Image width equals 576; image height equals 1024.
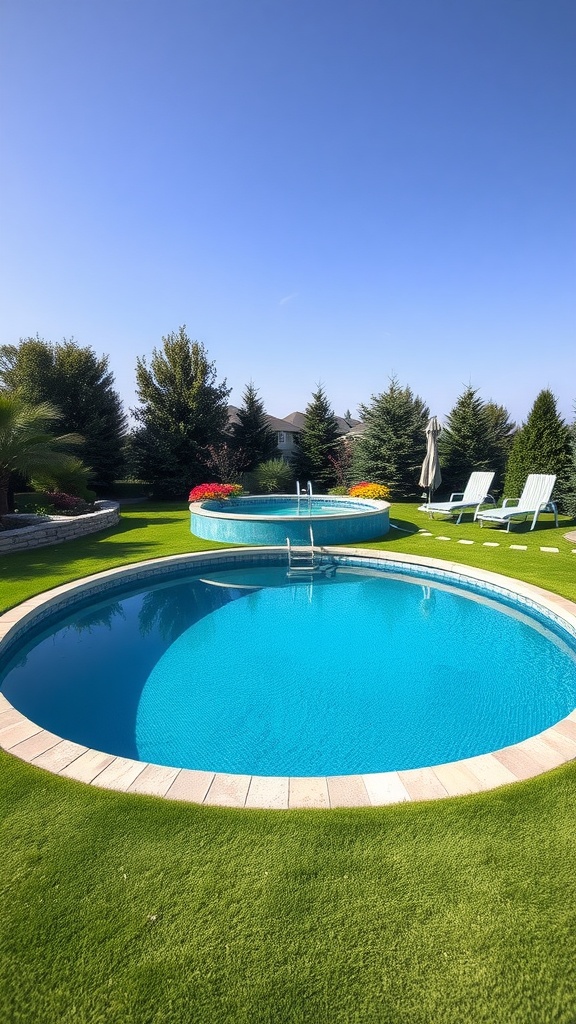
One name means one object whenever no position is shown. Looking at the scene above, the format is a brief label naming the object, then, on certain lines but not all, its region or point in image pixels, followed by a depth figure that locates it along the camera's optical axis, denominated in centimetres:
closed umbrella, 1359
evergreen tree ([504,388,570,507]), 1412
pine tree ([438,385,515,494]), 1908
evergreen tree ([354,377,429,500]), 1838
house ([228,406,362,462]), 2886
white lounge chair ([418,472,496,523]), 1248
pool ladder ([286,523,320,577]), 937
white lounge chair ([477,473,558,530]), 1104
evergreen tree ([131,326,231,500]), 2061
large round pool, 398
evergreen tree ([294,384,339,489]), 2236
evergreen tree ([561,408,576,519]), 1201
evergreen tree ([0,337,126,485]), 1933
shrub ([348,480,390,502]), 1541
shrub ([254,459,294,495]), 2038
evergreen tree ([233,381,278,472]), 2294
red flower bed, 1357
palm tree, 1067
